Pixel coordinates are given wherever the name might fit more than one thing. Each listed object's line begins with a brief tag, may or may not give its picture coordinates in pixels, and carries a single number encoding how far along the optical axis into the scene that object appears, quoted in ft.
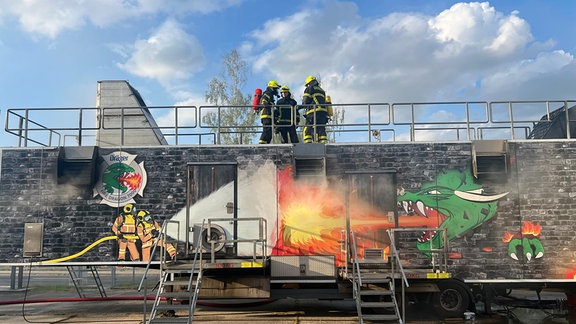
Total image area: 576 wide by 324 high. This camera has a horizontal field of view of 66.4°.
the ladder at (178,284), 25.81
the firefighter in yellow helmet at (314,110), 37.40
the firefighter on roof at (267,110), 37.60
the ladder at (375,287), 26.27
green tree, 94.99
